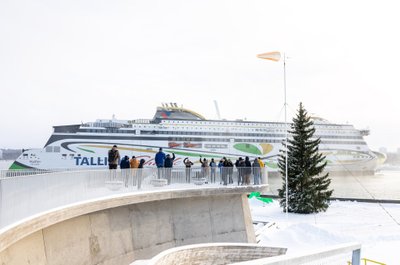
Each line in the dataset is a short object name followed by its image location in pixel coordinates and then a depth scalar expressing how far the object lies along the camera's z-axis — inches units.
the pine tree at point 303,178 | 1131.9
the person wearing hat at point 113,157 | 493.7
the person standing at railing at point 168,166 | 556.1
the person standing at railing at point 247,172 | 633.0
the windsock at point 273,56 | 912.3
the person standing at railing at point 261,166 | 663.6
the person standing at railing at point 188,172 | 585.7
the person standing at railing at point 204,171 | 602.9
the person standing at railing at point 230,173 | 622.5
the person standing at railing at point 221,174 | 607.0
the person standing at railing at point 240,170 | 633.0
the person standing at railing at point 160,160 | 568.1
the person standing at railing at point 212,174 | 614.5
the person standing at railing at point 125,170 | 471.9
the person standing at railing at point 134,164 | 524.3
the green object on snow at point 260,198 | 1328.4
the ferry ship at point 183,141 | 2261.3
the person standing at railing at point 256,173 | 644.1
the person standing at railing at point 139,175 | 482.3
